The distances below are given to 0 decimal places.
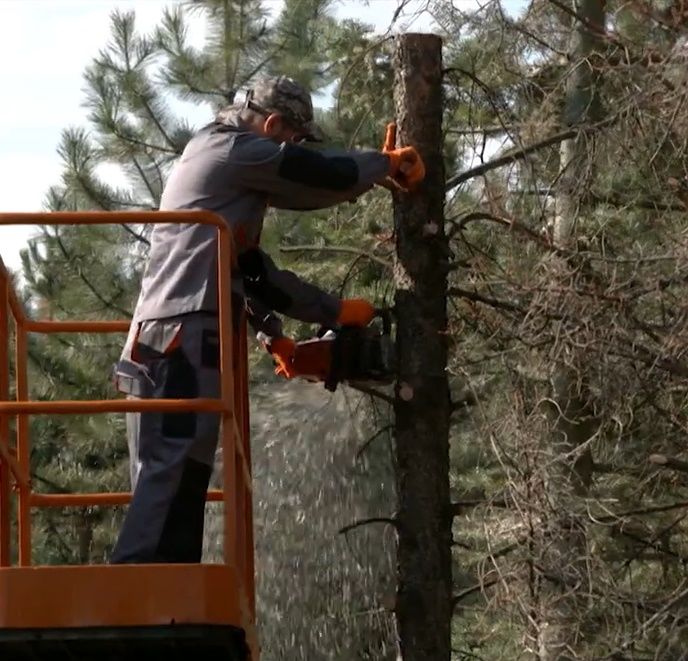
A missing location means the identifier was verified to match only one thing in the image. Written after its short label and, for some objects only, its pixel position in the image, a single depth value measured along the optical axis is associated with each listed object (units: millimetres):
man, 11223
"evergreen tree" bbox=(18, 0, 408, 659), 23853
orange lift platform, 10245
